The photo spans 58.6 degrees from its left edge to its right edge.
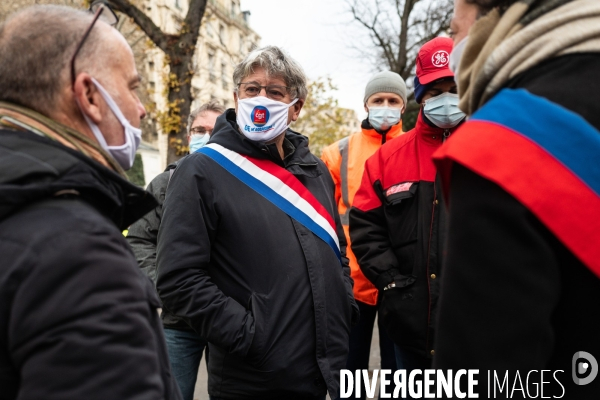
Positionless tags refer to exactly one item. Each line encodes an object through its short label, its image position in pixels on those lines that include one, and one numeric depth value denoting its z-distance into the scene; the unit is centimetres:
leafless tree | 1494
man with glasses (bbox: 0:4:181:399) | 109
